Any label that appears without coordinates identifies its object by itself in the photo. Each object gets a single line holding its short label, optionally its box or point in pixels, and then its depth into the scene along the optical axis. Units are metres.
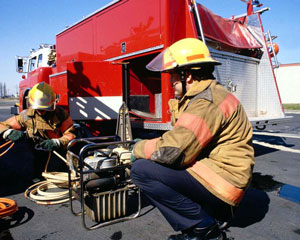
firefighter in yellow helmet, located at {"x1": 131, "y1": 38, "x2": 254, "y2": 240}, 1.90
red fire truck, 4.43
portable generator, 2.54
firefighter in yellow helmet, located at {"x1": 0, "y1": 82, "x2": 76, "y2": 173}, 3.58
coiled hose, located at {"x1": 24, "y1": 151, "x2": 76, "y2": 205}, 3.20
